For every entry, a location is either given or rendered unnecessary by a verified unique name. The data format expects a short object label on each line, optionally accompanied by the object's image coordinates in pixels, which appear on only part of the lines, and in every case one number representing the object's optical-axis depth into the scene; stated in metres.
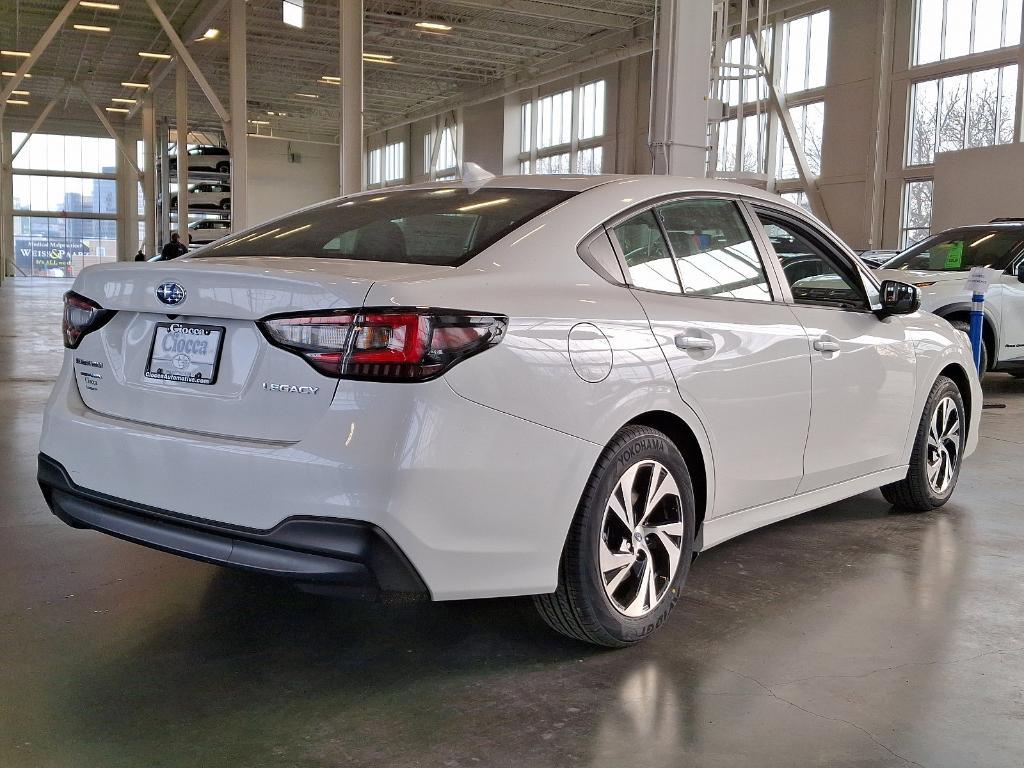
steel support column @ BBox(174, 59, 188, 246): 26.94
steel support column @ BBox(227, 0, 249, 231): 19.91
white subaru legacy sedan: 2.40
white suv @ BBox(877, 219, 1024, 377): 9.55
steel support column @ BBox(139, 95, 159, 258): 35.25
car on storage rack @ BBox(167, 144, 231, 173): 30.80
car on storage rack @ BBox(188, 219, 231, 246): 30.81
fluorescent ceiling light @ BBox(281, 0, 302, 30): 22.58
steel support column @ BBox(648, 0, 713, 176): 9.13
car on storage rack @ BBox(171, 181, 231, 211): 31.08
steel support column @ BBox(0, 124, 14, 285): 43.47
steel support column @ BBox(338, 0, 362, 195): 14.91
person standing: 19.77
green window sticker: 10.44
